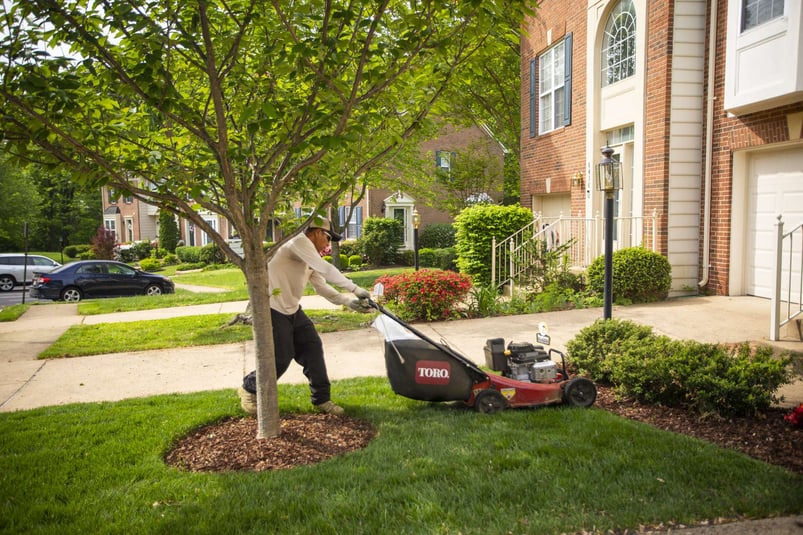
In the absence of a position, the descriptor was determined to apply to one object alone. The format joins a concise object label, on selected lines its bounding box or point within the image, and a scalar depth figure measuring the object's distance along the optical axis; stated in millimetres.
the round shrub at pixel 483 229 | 13203
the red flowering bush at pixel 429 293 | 9555
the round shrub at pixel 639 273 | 9656
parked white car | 23812
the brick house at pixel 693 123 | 8352
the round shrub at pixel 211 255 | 34344
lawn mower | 4527
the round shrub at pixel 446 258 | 23609
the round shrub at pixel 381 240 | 27000
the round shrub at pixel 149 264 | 33594
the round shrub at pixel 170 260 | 36781
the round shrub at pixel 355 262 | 26131
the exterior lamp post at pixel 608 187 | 6523
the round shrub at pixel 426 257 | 25312
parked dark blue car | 17288
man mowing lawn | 4551
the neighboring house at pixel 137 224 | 42312
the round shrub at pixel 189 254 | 35062
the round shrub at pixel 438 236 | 28734
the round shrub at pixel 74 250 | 42875
